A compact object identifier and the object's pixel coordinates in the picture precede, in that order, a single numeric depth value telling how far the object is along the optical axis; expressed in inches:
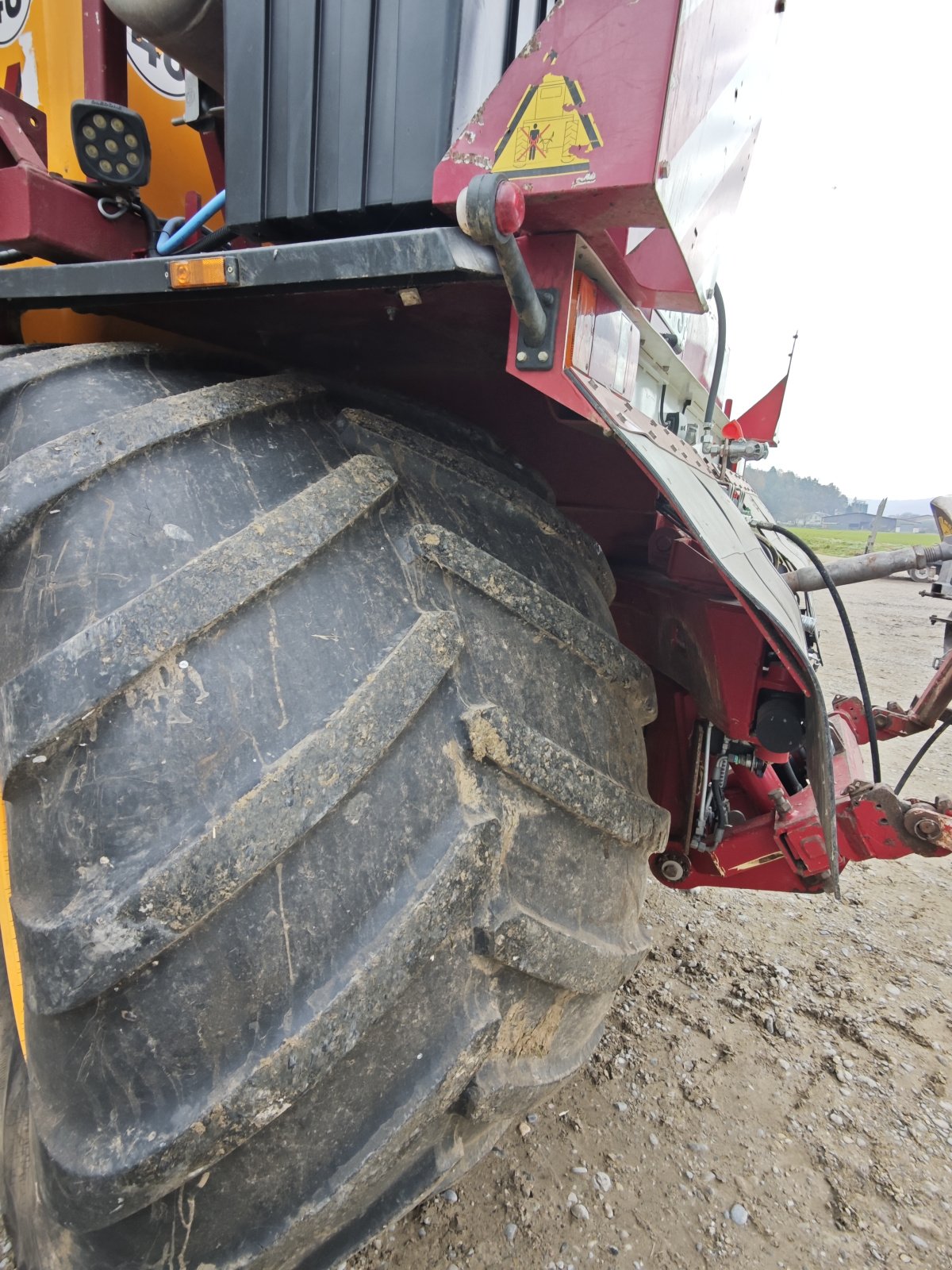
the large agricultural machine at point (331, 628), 29.5
